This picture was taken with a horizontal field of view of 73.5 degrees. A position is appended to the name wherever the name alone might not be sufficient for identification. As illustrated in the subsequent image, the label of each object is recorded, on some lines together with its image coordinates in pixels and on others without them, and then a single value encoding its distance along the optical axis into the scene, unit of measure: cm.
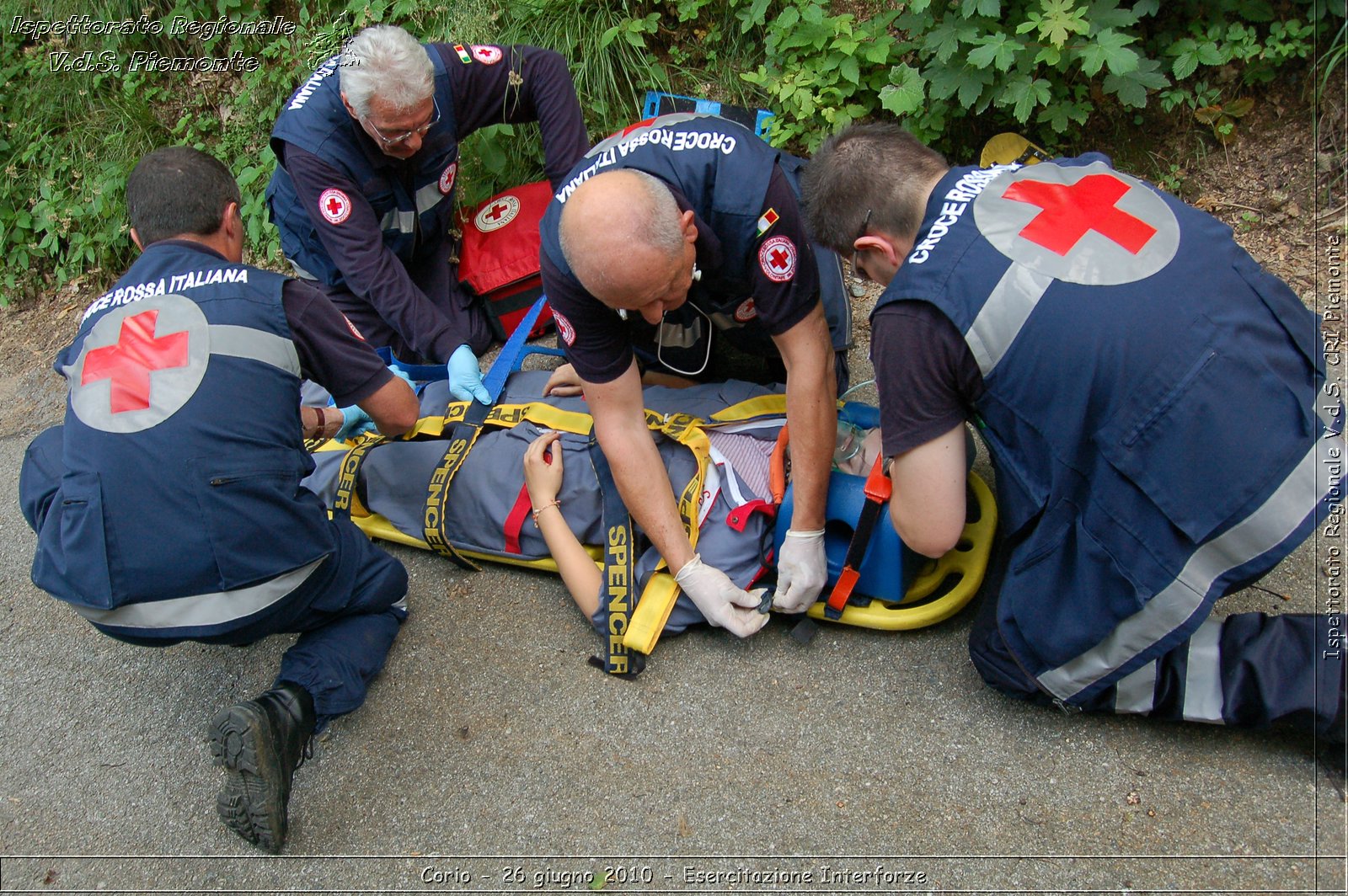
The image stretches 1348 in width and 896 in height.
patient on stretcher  250
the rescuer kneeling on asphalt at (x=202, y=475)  207
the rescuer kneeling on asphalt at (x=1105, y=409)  170
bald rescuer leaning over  204
